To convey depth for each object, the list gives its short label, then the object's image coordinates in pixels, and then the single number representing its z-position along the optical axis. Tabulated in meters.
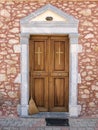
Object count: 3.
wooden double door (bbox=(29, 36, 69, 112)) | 3.68
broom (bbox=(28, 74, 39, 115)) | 3.61
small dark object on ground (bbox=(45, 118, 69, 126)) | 3.30
